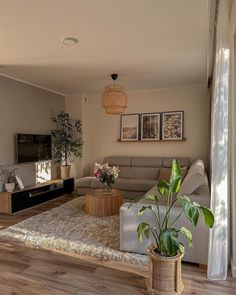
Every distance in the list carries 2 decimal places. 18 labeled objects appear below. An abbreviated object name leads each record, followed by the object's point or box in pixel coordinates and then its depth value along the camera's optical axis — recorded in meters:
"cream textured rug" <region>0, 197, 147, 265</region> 2.71
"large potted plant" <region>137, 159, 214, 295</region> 1.84
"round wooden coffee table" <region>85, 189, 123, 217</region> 3.98
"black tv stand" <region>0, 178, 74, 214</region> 4.19
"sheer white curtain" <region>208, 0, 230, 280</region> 2.13
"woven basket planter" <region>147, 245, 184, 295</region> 1.91
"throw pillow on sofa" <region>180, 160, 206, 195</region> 2.69
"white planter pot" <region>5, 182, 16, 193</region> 4.33
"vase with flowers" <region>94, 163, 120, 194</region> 4.07
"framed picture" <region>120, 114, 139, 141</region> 6.03
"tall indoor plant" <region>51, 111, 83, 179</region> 5.83
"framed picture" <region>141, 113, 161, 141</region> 5.83
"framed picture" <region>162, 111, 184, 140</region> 5.62
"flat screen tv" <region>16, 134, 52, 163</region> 4.79
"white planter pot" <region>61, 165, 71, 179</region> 5.80
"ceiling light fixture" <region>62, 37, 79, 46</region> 2.97
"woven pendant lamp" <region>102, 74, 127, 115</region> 3.69
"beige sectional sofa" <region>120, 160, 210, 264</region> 2.42
